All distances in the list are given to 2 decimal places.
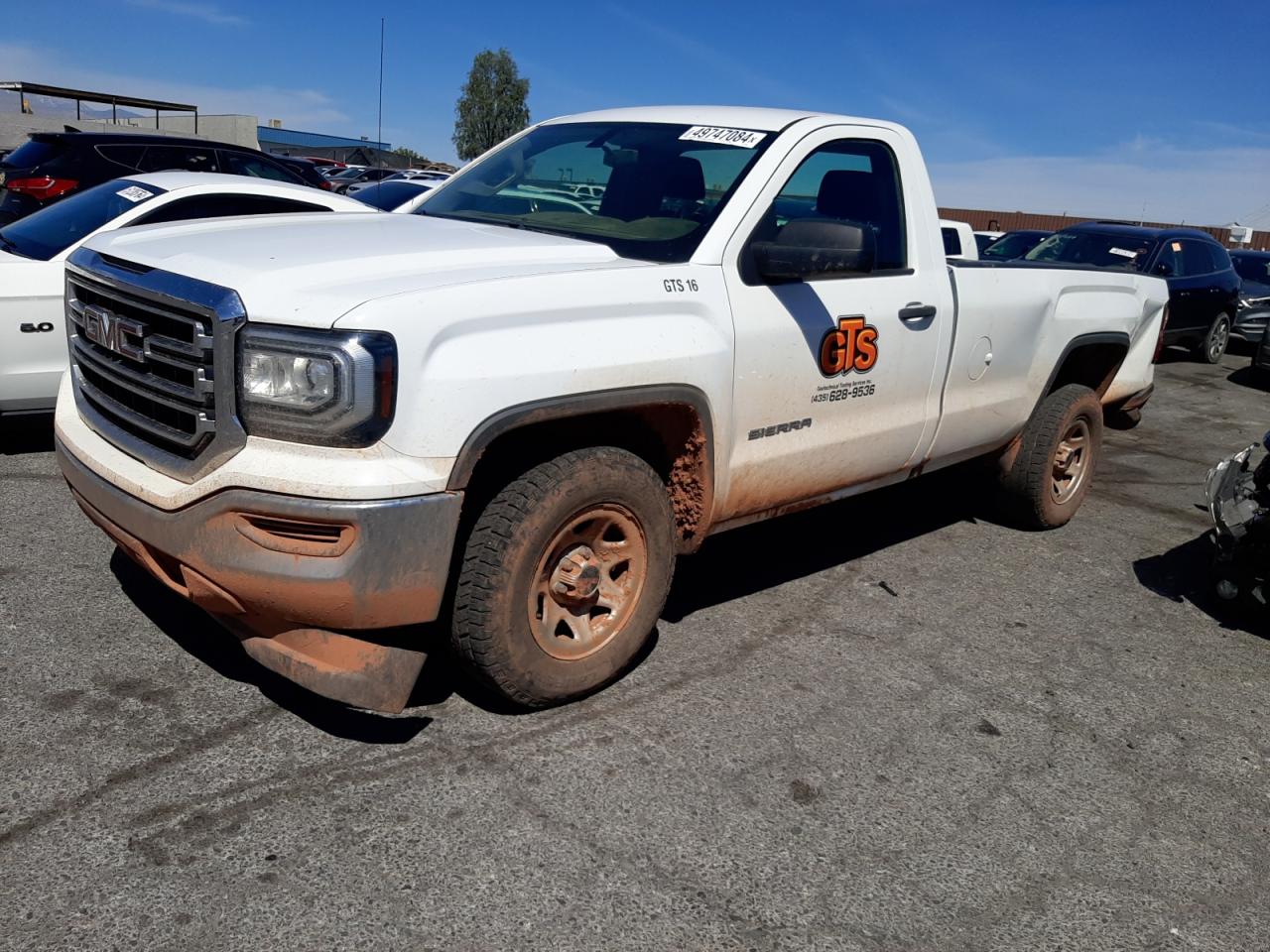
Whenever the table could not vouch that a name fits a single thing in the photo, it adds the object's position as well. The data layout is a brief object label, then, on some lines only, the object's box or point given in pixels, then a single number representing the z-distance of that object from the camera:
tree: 84.03
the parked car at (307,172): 9.95
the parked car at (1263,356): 12.63
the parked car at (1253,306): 15.35
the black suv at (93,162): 8.88
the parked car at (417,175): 28.60
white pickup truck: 2.81
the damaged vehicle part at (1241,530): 4.62
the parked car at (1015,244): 14.04
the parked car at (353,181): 20.85
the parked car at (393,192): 10.30
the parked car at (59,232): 5.71
